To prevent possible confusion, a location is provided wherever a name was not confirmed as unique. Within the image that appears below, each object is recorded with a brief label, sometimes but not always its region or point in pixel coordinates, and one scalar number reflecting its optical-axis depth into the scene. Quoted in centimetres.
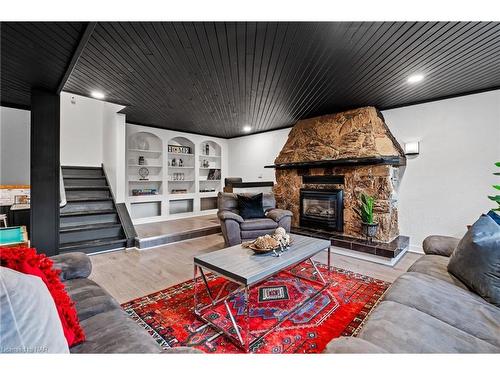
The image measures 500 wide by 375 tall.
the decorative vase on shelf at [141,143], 562
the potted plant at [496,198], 262
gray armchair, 346
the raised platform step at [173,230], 385
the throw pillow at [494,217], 164
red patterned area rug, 158
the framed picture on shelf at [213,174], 684
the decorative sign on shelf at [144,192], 534
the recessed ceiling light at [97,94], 318
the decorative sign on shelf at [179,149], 596
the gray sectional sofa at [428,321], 97
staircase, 357
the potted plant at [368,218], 346
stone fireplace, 355
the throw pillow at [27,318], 65
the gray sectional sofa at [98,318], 96
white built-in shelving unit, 545
